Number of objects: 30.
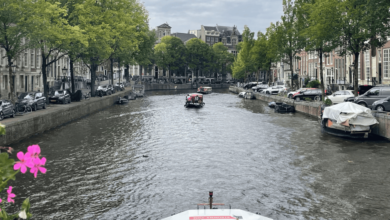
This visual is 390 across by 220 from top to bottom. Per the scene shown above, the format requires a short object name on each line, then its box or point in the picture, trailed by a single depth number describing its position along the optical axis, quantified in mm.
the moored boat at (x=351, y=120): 29984
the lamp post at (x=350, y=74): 62562
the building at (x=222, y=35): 186250
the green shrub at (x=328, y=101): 42062
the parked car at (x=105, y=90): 63131
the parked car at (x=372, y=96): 35938
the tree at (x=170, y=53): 136500
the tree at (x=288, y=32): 67706
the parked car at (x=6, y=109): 30938
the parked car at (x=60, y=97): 46250
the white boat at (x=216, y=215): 9484
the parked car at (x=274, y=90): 75700
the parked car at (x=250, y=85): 105012
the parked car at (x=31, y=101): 36844
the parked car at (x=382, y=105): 33125
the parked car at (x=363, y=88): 42250
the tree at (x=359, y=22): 35781
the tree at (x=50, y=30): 36188
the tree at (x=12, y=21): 33531
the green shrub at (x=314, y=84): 67250
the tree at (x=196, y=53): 144488
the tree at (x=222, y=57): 157138
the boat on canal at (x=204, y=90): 101094
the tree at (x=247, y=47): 107438
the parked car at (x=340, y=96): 46438
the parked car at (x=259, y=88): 90238
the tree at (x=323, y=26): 41750
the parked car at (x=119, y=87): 81062
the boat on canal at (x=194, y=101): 59969
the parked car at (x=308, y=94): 56688
